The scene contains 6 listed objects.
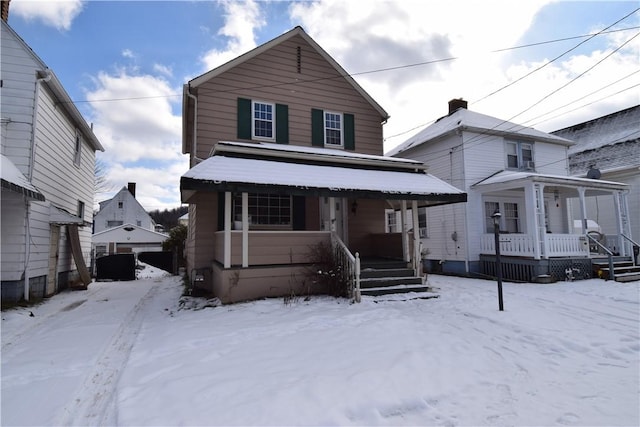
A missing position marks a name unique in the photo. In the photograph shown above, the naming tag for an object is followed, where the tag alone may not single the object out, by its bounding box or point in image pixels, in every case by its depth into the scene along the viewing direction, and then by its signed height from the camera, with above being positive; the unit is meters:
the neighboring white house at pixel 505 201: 11.39 +1.57
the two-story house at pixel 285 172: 7.80 +1.82
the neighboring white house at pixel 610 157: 15.05 +4.10
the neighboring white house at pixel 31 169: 8.02 +2.09
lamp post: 6.86 -0.43
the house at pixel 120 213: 34.34 +3.41
